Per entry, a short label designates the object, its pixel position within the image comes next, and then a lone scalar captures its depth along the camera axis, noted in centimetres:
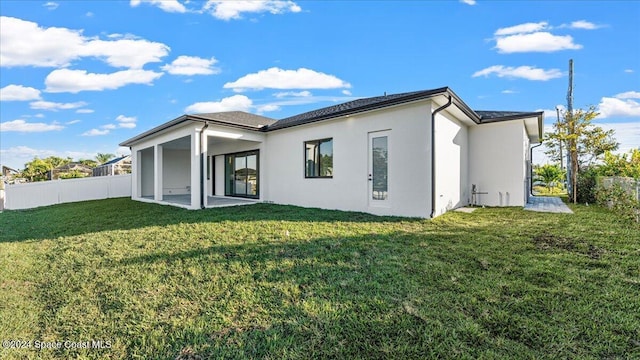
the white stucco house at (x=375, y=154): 745
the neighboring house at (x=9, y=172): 3002
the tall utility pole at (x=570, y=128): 1160
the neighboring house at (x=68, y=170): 2578
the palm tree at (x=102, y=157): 3884
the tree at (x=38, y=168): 2750
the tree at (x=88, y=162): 3633
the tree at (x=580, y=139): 1139
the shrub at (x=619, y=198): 699
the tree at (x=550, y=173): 1853
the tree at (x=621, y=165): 855
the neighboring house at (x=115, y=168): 2298
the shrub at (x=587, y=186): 1119
